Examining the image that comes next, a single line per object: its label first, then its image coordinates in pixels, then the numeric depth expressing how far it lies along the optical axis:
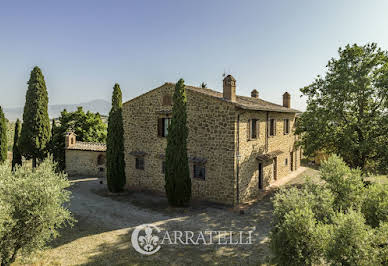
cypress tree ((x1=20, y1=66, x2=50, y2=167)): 20.69
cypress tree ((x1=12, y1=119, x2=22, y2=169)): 23.38
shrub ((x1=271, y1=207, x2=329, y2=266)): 5.56
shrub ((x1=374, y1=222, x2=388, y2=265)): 4.83
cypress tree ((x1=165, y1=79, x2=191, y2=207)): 13.70
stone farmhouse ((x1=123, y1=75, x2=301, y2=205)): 14.05
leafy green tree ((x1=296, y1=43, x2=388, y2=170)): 14.33
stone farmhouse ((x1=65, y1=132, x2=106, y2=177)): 22.98
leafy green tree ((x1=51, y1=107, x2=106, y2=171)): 23.94
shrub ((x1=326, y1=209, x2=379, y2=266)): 4.72
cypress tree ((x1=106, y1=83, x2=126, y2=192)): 16.64
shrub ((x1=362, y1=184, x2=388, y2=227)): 6.66
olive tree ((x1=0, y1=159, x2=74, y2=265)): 6.82
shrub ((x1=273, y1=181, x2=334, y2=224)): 6.49
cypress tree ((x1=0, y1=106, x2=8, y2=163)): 24.27
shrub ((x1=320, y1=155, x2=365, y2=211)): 7.79
